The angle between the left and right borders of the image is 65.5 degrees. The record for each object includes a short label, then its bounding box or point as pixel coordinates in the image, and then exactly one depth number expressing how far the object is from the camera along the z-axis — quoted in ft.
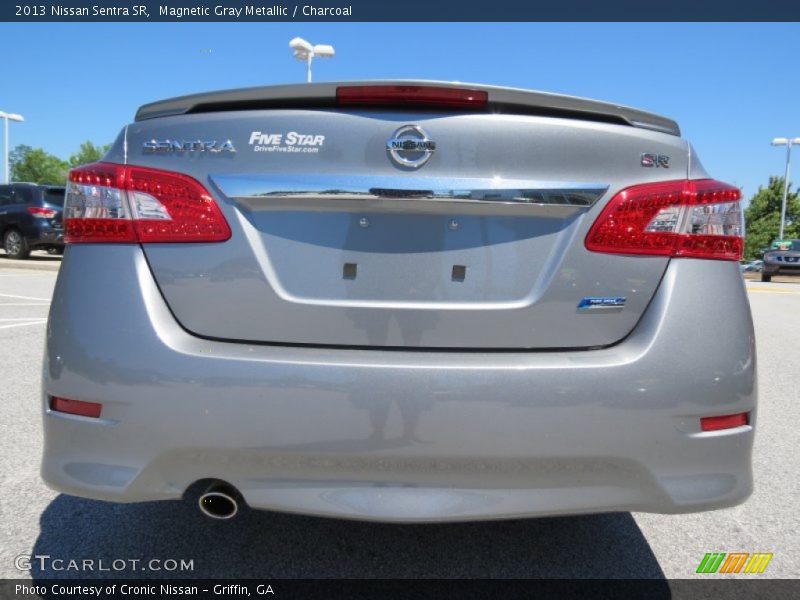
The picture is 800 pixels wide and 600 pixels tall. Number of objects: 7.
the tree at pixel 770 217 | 160.97
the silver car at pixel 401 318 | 5.18
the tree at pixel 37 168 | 246.68
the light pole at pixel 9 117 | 118.68
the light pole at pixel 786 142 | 124.36
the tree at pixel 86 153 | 259.60
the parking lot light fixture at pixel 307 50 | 53.98
